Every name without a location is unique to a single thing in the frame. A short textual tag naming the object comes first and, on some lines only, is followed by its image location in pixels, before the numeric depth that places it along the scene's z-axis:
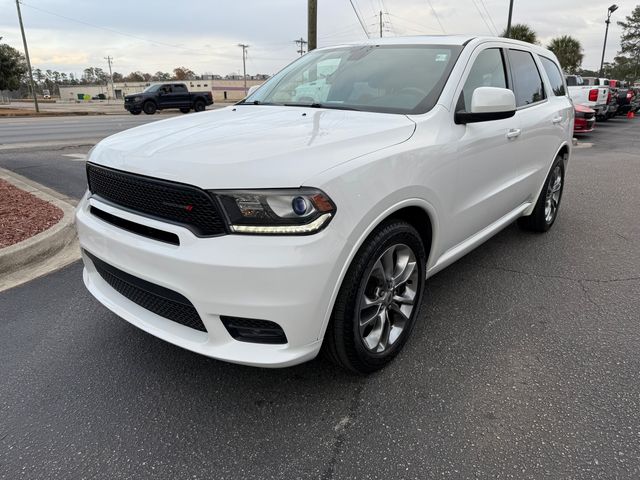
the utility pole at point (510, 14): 26.23
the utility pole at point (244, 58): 95.36
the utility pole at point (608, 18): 41.29
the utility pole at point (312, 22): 13.88
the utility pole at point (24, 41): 35.88
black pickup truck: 28.47
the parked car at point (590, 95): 17.45
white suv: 2.00
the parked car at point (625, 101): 24.50
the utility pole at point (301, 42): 66.32
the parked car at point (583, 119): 14.10
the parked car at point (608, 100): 20.28
